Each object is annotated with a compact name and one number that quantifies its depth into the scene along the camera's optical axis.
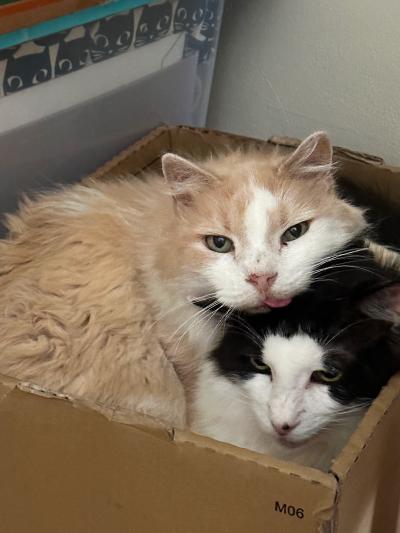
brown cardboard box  0.72
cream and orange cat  0.95
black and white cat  0.91
